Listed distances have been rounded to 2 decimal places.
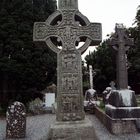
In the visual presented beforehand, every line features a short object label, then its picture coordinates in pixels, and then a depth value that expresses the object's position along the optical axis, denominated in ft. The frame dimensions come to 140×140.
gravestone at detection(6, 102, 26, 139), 16.15
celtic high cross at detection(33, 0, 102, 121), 12.84
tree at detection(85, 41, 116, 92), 80.05
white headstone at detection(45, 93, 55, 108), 36.58
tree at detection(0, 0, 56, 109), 31.88
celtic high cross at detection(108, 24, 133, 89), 17.65
